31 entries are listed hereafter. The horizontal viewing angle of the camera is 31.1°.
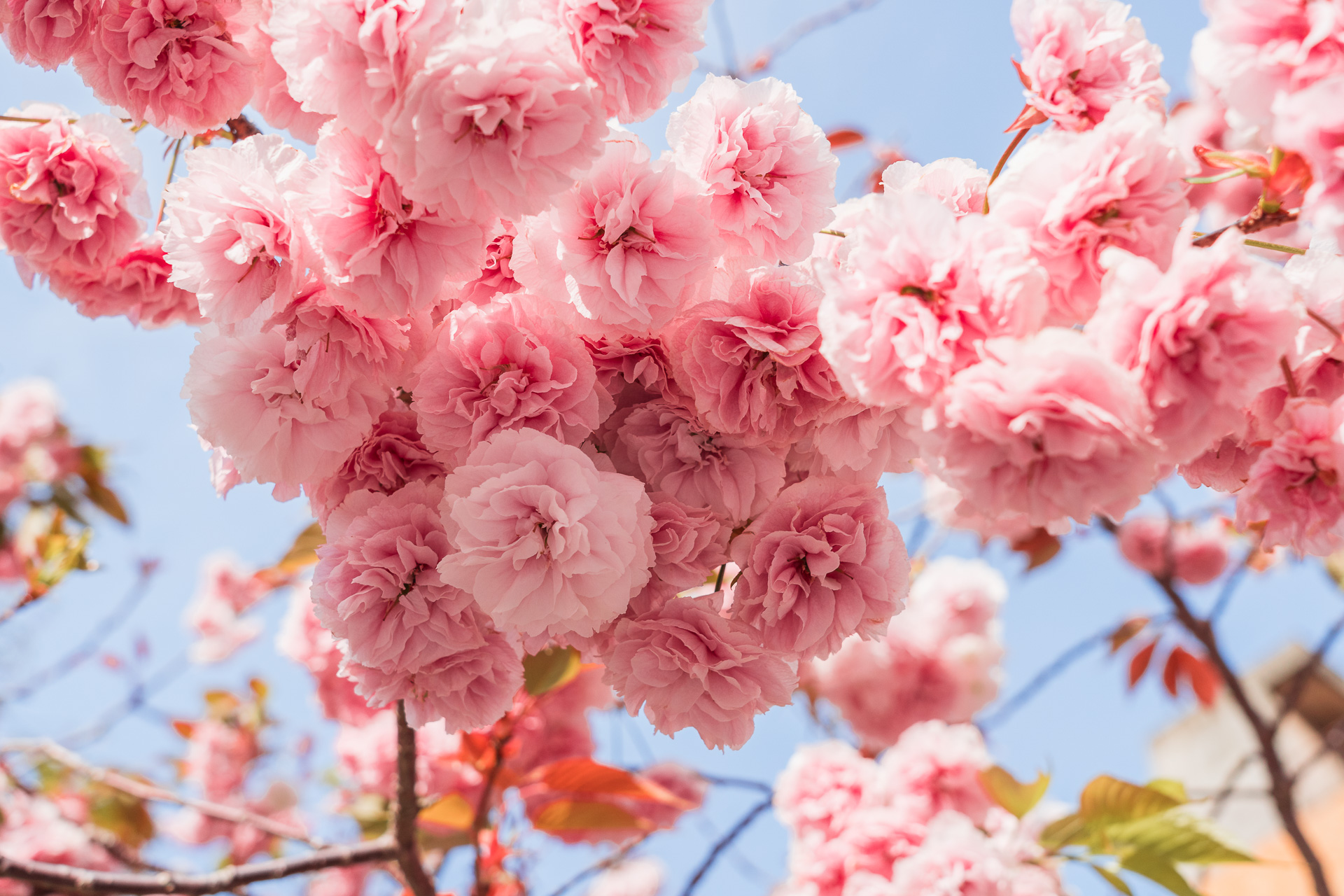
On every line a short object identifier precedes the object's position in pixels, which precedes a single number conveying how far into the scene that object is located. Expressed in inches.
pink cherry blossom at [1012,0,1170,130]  22.8
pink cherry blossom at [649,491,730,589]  22.8
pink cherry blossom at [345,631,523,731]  23.4
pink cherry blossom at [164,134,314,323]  22.3
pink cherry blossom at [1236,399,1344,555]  21.4
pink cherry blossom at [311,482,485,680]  22.6
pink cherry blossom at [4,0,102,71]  24.1
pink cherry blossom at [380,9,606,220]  21.4
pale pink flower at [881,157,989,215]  23.3
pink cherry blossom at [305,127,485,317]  22.1
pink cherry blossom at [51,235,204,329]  26.6
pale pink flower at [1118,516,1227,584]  87.1
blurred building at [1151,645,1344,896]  208.1
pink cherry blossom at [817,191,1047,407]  20.7
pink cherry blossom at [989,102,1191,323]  20.9
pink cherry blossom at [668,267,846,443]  22.4
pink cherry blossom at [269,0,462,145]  21.6
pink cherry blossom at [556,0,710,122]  22.3
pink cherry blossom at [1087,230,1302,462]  20.3
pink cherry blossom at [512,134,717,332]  22.3
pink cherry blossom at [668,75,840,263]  23.0
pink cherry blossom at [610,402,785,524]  23.1
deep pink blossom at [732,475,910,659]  22.8
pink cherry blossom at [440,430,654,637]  21.8
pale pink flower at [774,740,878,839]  35.7
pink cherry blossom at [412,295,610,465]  22.5
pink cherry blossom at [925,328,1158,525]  20.3
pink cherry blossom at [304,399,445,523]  23.4
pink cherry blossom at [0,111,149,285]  25.2
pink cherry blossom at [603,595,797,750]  22.9
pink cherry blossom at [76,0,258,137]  24.0
